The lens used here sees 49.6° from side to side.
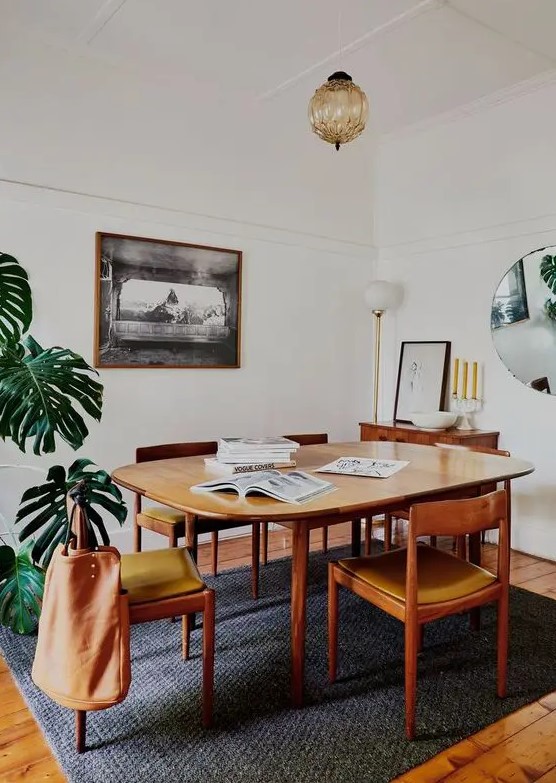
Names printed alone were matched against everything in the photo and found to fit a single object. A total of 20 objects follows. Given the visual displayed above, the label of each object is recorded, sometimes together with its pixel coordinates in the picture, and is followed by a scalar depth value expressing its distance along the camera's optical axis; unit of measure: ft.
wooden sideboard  12.54
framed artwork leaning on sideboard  14.32
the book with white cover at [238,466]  7.49
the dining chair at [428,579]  6.02
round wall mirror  12.07
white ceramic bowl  13.08
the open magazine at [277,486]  6.25
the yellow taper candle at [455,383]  13.64
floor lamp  14.78
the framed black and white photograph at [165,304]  11.54
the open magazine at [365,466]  7.65
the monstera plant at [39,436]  7.45
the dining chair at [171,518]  9.00
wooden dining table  5.91
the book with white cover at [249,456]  7.79
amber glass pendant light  7.39
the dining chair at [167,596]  5.91
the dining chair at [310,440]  11.09
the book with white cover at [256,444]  7.98
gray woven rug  5.67
